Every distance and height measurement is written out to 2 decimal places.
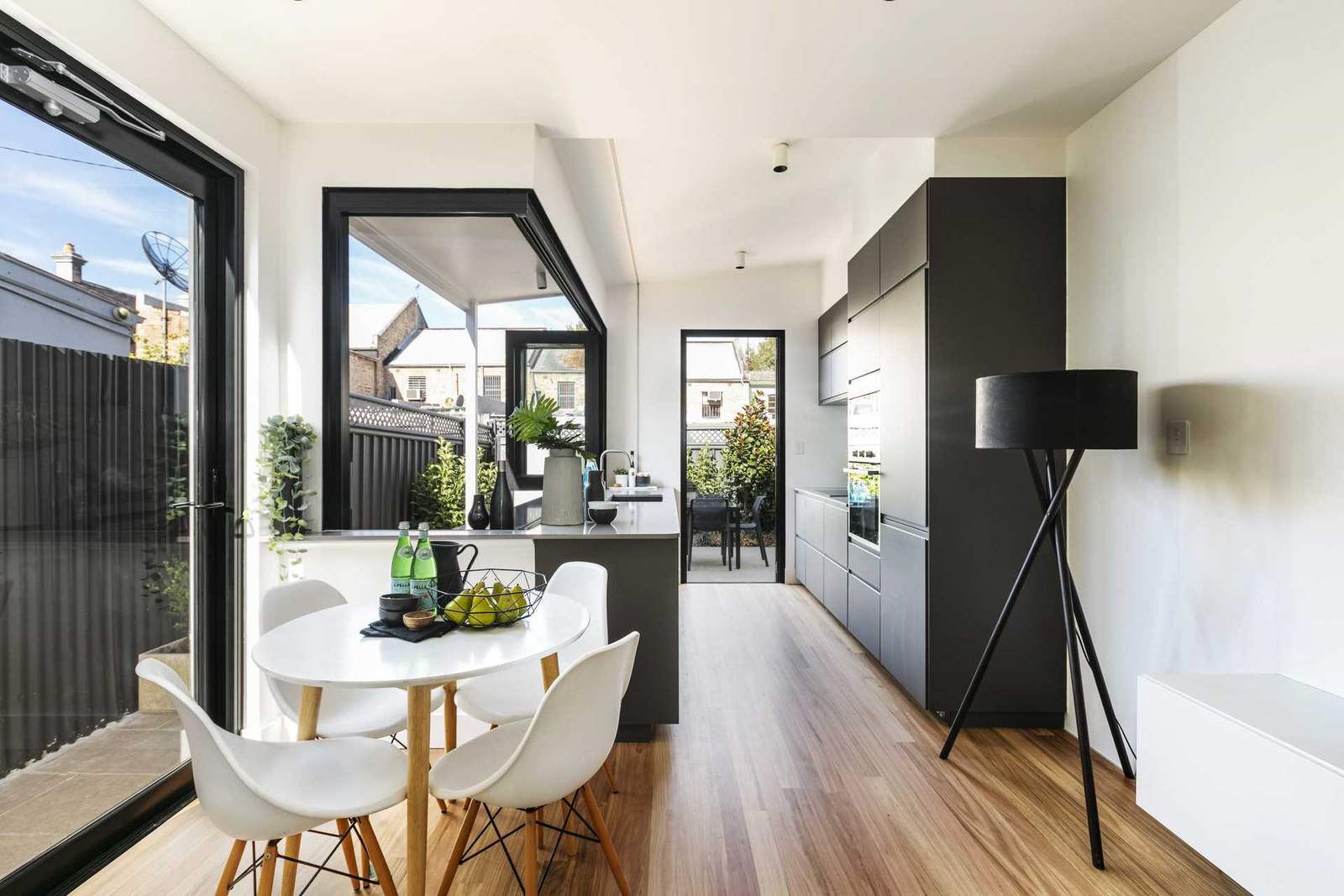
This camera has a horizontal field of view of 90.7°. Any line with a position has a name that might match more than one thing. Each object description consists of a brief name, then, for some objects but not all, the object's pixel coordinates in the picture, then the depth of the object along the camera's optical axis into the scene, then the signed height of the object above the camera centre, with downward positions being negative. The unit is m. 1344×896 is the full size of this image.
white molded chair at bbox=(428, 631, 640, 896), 1.44 -0.70
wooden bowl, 1.72 -0.45
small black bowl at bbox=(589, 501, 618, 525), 2.95 -0.30
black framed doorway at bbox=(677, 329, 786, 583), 6.03 +0.29
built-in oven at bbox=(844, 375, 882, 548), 3.59 -0.09
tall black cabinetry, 2.83 +0.03
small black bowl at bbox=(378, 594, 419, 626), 1.79 -0.44
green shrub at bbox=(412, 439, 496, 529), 3.33 -0.24
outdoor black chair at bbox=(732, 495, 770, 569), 6.08 -0.77
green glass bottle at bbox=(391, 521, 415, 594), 1.94 -0.34
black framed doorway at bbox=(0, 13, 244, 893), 1.88 +0.03
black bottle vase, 2.88 -0.26
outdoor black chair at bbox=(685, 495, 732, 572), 6.14 -0.65
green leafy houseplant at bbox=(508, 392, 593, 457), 2.78 +0.09
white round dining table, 1.43 -0.49
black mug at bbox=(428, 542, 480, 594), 2.12 -0.38
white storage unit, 1.37 -0.76
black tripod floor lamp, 2.10 +0.07
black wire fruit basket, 1.76 -0.43
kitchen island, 2.72 -0.52
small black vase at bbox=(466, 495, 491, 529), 2.86 -0.31
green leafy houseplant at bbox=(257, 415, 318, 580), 2.61 -0.14
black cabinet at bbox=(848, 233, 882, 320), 3.55 +0.94
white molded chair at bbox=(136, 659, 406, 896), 1.34 -0.77
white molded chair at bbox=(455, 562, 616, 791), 2.04 -0.79
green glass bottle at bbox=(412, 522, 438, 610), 1.88 -0.38
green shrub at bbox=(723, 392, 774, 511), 6.22 -0.08
